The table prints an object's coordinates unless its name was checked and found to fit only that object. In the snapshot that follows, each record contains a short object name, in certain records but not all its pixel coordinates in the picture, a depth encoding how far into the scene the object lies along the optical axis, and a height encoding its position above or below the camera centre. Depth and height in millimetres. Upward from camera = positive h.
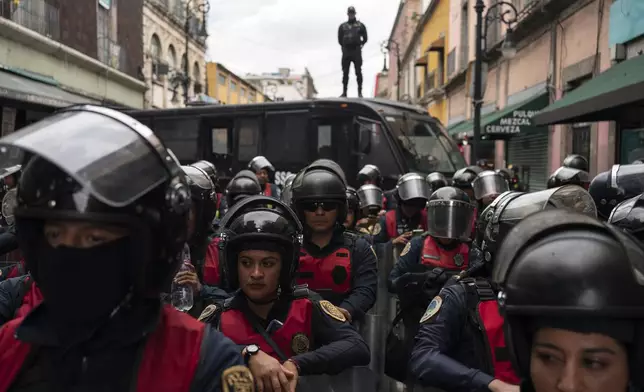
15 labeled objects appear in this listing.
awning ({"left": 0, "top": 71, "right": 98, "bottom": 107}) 12453 +1766
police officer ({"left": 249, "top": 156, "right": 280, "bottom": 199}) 9234 -32
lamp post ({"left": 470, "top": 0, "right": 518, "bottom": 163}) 12461 +2374
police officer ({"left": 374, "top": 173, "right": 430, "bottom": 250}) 6727 -496
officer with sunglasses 4016 -561
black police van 11453 +730
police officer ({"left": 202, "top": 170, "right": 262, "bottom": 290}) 3672 -679
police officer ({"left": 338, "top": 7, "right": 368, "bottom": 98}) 14523 +3204
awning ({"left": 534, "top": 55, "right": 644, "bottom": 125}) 7956 +1148
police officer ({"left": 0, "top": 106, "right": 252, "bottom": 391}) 1428 -258
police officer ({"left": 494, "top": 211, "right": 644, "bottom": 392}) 1423 -317
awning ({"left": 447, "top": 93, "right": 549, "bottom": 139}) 15062 +1397
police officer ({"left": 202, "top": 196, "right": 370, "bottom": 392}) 2701 -649
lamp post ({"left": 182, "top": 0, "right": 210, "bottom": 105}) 20792 +5312
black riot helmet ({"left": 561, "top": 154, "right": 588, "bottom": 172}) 7566 +163
